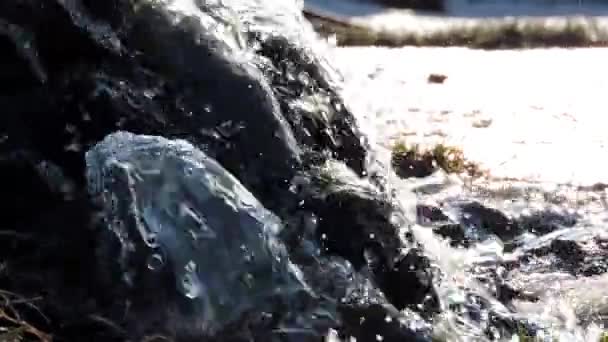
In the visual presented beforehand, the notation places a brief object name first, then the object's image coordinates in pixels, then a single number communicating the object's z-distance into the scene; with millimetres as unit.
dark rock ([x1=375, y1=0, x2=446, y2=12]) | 17014
